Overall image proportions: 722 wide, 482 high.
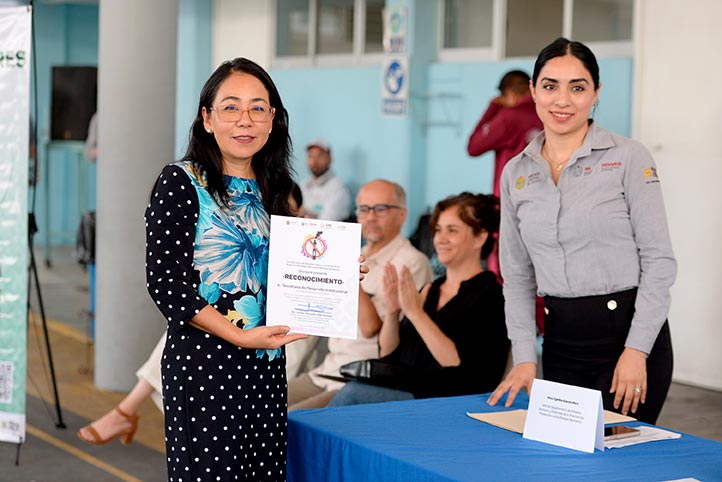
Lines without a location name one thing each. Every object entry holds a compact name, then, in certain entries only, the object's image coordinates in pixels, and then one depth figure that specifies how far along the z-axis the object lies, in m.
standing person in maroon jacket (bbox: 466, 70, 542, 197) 6.33
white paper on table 2.38
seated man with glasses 3.94
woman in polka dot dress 2.22
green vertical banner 4.24
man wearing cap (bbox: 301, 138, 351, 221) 8.83
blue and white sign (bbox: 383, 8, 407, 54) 8.38
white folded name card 2.31
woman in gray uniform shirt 2.66
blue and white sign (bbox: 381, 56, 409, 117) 8.35
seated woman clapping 3.47
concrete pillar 5.78
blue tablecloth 2.18
